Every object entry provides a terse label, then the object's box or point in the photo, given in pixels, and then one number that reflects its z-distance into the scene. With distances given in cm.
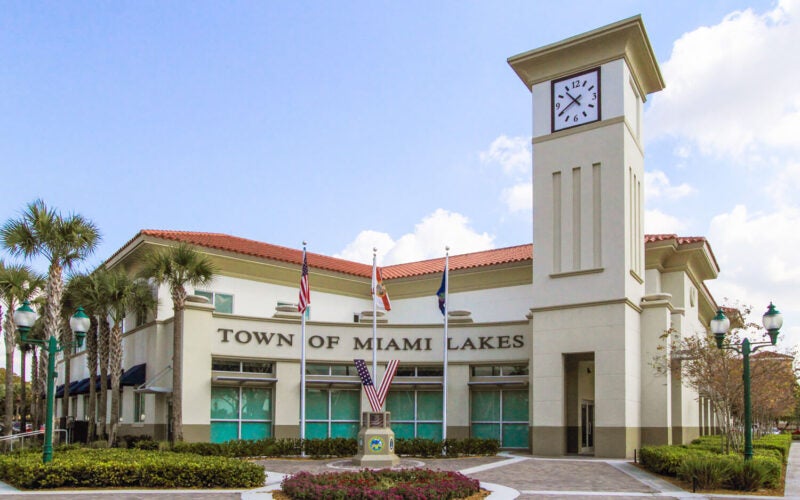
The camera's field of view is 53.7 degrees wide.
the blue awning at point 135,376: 2905
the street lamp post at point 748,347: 1850
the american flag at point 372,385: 2434
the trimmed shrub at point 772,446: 2712
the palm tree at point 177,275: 2630
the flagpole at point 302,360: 2795
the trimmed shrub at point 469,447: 2661
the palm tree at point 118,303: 2820
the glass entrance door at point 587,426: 3072
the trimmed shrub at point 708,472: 1814
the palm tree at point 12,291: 3297
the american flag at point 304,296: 2777
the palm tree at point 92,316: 2831
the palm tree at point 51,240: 2742
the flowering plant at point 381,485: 1466
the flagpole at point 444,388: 2826
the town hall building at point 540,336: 2767
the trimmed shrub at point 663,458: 2011
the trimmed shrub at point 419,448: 2658
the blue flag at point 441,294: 2884
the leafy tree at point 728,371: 2348
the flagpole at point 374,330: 2856
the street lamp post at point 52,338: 1811
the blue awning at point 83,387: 3394
